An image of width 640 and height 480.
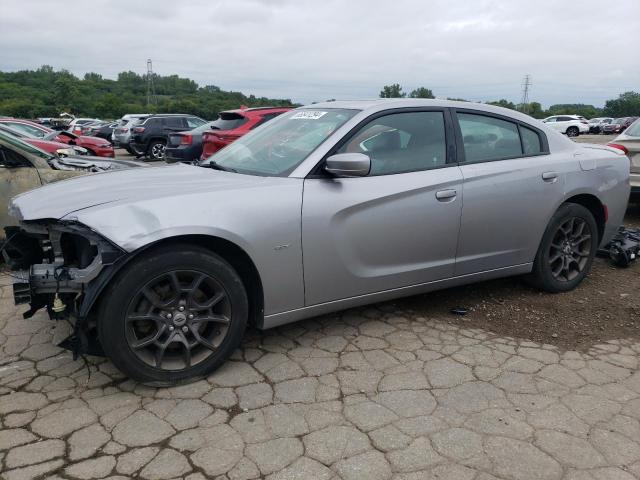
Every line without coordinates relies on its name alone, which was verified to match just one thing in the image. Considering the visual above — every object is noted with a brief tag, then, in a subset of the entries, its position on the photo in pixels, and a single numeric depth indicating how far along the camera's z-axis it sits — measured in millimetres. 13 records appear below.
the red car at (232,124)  9219
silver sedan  2688
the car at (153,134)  17250
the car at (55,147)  7459
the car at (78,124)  27359
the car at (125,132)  18266
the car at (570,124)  39000
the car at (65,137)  14062
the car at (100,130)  25438
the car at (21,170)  4801
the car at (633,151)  6668
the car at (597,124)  42906
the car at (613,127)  42197
